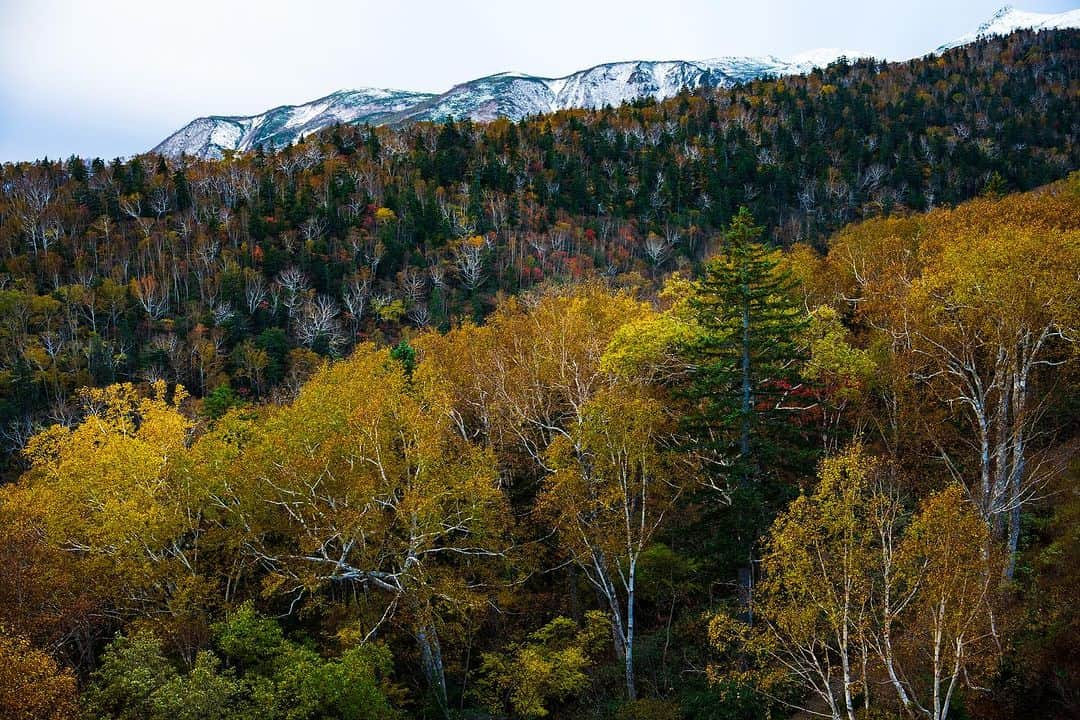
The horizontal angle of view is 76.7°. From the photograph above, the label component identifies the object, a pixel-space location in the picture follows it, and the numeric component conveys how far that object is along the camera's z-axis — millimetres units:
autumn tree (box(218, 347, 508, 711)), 24812
